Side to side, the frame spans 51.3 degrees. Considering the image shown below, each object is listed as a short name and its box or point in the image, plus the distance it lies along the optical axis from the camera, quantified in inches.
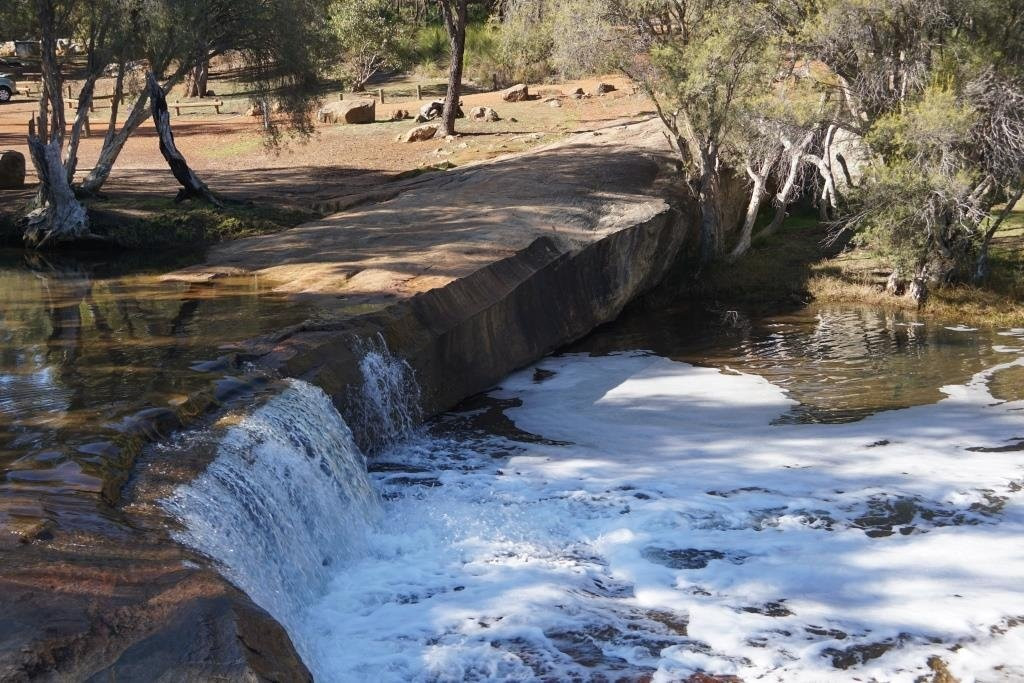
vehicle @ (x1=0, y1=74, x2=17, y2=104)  1400.1
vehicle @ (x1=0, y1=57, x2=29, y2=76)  1541.0
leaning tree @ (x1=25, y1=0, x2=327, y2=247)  633.0
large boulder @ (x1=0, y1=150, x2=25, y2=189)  772.6
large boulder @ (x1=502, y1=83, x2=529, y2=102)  1184.8
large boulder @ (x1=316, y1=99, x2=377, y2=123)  1109.7
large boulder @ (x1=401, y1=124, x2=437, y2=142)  1010.1
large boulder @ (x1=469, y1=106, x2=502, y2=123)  1072.8
